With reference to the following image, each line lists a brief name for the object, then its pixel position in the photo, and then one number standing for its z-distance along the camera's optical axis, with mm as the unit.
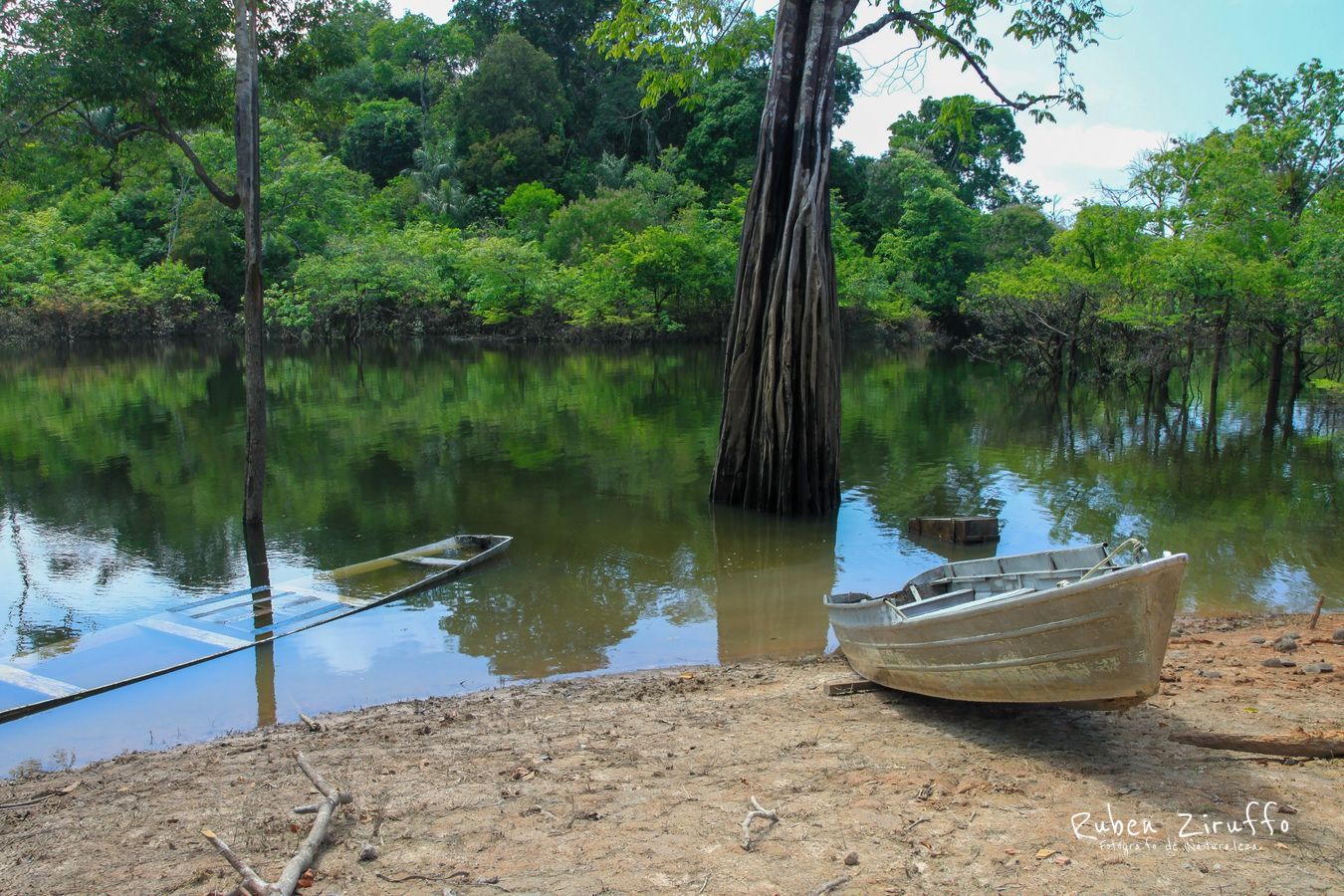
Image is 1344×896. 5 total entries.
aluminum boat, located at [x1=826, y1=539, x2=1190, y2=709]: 5461
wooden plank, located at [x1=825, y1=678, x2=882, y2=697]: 7445
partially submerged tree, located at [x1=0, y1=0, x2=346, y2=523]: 12594
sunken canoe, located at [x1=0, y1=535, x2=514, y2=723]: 8305
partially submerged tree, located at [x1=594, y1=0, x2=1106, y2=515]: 13977
